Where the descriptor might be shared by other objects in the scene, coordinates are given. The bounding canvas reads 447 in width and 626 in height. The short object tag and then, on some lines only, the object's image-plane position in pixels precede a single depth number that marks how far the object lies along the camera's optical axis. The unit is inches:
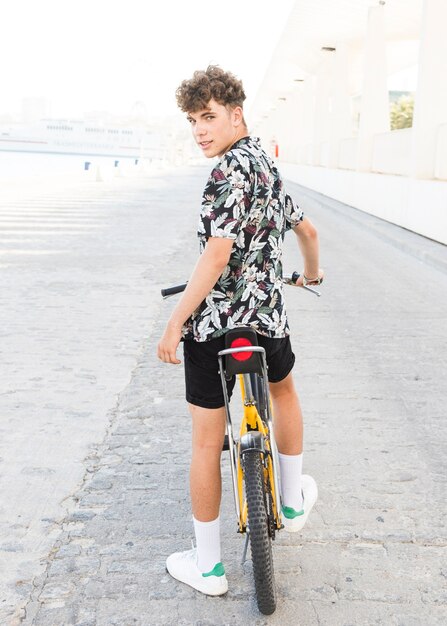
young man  100.0
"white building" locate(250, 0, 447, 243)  610.9
